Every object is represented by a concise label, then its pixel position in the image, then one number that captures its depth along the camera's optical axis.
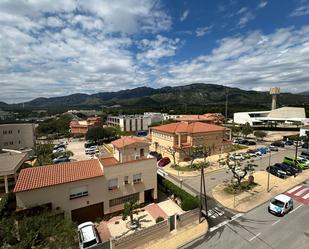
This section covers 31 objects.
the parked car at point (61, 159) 46.14
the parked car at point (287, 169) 34.99
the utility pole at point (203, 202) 21.66
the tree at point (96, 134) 70.32
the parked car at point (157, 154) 47.59
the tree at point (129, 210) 20.95
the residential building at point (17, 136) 54.74
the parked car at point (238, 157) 44.43
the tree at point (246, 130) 69.38
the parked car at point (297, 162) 38.58
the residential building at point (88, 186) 19.97
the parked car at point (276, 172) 34.16
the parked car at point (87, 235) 17.67
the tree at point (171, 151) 43.61
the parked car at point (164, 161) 42.71
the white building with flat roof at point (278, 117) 105.38
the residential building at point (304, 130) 64.45
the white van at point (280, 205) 22.25
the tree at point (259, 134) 66.50
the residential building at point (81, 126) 94.86
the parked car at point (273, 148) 52.84
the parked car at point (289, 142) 60.11
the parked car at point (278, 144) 57.89
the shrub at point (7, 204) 19.50
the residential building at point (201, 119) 85.62
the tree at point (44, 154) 39.47
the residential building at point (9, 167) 29.52
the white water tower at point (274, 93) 133.98
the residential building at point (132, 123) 102.00
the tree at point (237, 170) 29.12
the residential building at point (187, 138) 46.83
